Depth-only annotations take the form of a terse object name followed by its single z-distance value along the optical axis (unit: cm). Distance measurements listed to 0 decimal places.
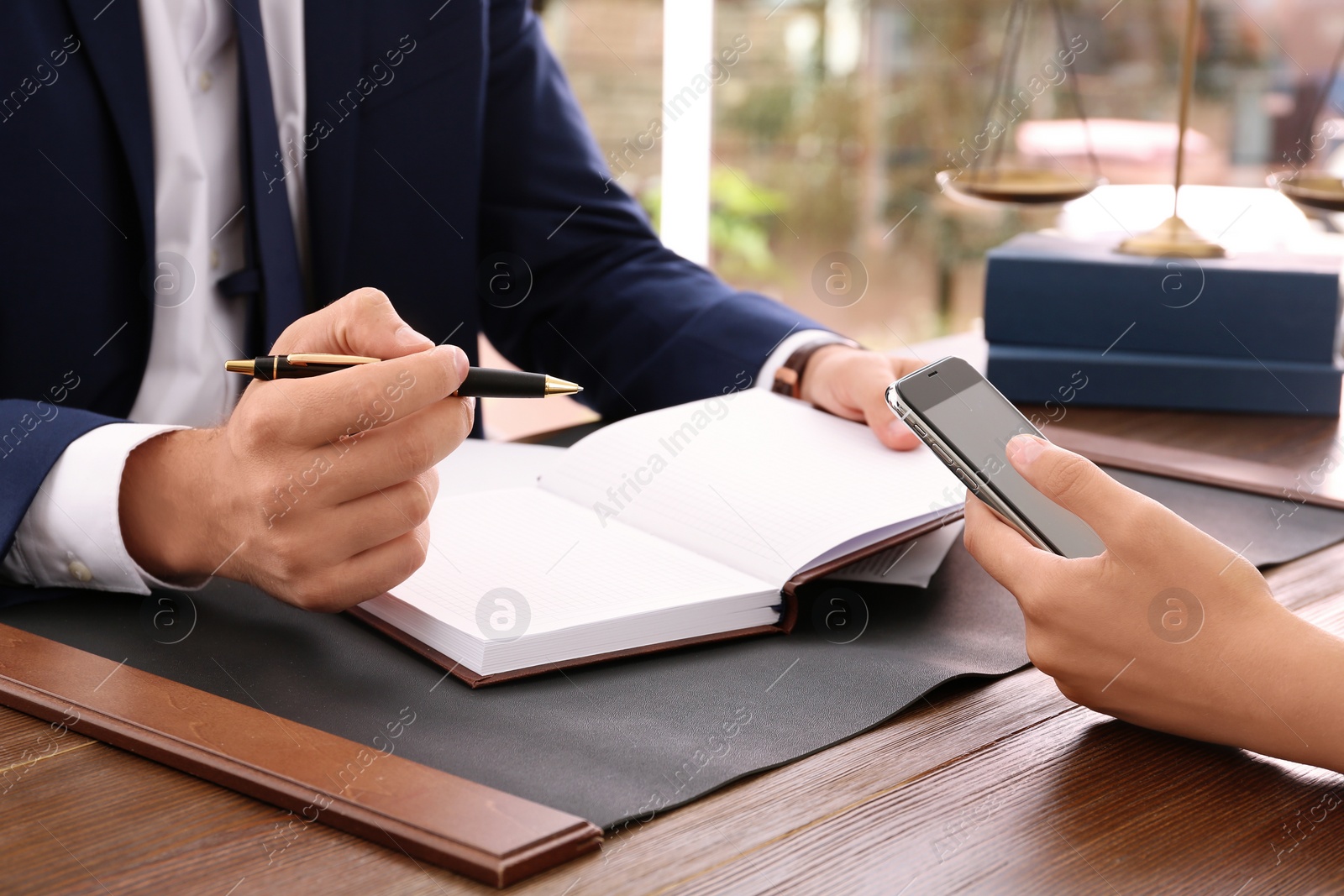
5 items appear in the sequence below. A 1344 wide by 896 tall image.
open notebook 67
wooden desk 48
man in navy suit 69
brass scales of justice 134
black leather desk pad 56
